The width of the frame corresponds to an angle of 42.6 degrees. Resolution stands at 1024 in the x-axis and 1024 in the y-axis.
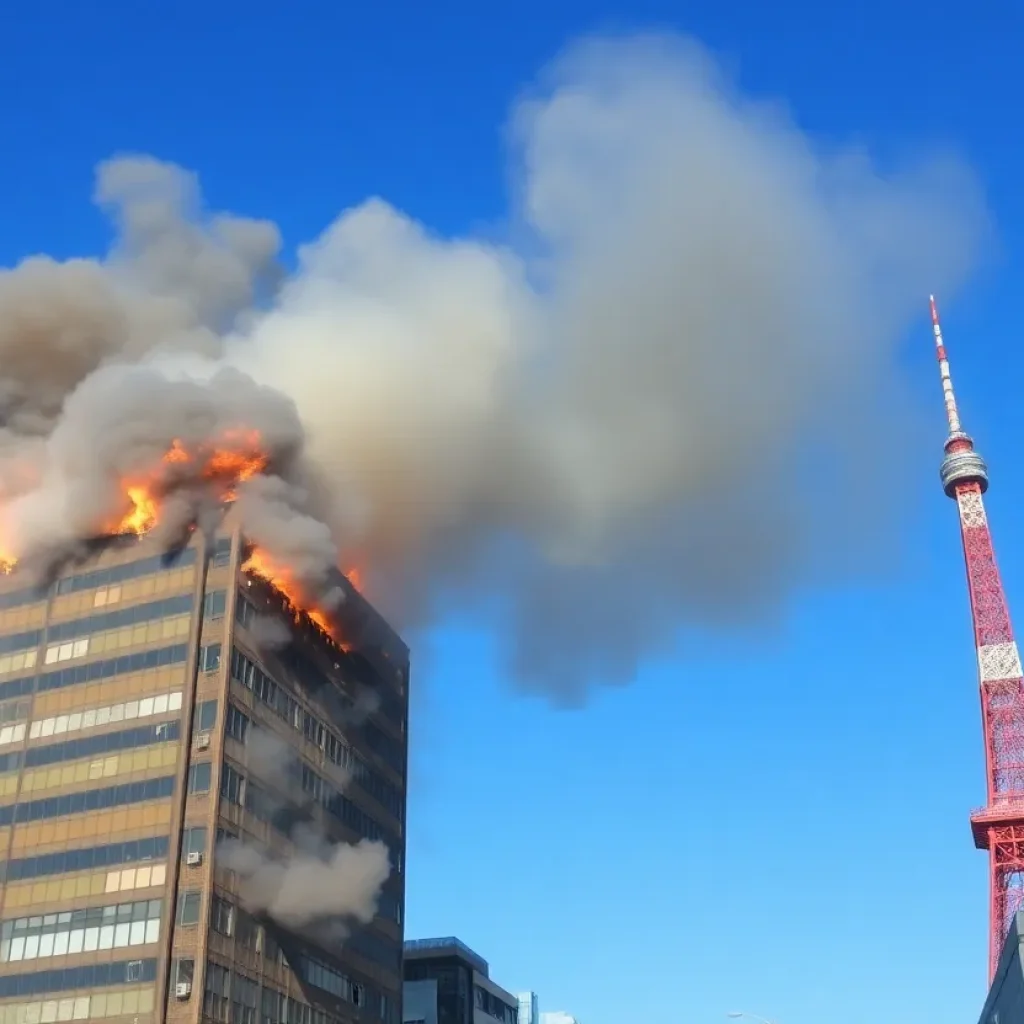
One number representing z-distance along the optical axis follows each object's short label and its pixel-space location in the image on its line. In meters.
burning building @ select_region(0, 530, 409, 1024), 62.06
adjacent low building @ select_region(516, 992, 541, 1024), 129.38
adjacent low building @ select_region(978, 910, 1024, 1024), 49.41
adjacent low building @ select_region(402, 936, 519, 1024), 104.00
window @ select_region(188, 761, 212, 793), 64.31
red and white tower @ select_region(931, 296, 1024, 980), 105.38
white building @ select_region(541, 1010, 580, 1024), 144.88
